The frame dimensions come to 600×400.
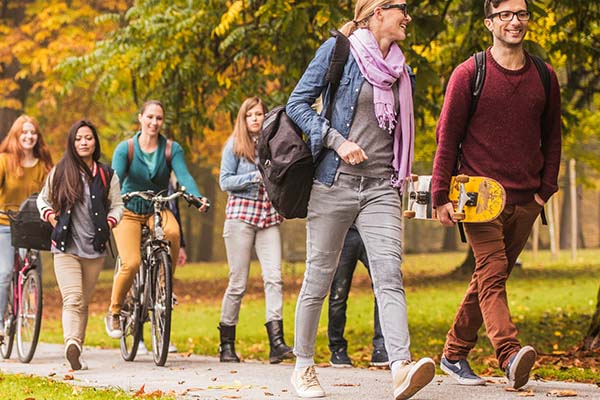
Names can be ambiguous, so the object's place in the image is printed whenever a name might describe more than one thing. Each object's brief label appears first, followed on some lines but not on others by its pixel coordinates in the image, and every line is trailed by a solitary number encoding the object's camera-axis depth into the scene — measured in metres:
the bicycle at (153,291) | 18.78
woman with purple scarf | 12.89
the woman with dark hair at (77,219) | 18.72
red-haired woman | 21.51
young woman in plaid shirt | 19.52
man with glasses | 13.31
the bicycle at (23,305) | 20.66
